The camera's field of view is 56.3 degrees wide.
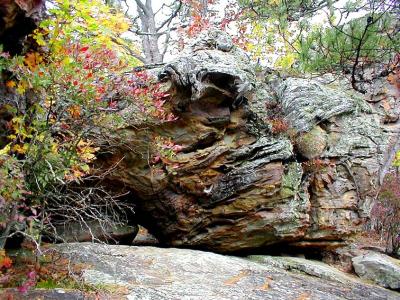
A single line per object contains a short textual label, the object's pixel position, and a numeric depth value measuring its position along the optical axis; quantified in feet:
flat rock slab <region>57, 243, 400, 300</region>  16.78
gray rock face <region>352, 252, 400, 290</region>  25.29
